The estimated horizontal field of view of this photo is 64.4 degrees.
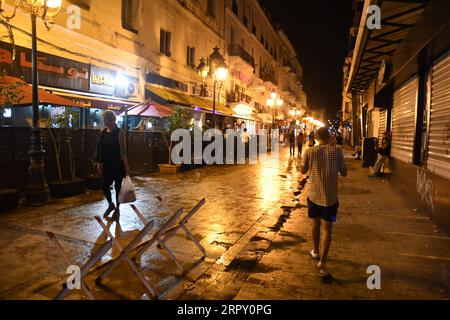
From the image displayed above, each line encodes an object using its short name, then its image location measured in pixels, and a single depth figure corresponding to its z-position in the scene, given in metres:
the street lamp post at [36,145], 7.60
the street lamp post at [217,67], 15.86
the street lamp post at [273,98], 26.31
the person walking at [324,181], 4.46
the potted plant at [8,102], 7.08
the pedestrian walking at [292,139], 23.56
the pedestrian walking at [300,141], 22.02
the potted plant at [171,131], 13.36
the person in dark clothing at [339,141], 24.33
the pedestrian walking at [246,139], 19.84
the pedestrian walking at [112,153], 6.56
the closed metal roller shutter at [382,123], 14.26
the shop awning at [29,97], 7.41
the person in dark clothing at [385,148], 12.15
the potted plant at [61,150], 8.49
